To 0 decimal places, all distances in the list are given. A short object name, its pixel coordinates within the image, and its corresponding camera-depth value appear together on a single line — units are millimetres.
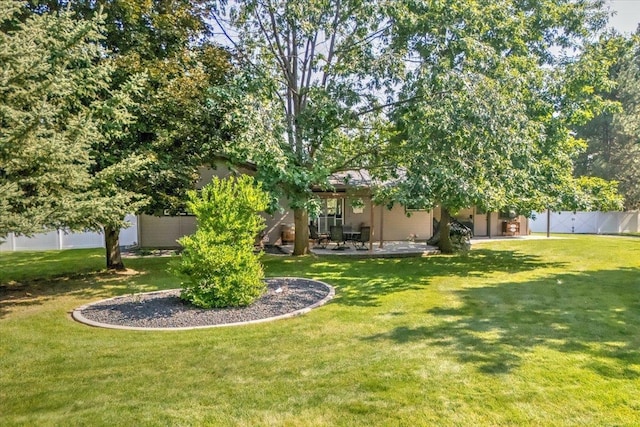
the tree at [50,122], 5762
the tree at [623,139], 27766
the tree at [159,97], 9195
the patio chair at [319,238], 16797
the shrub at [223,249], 6875
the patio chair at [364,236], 15633
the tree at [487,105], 9734
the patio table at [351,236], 16166
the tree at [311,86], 10992
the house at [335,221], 17922
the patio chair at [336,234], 15703
